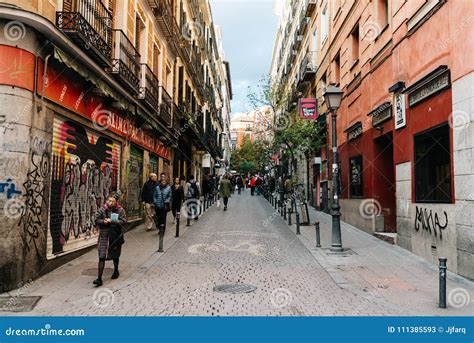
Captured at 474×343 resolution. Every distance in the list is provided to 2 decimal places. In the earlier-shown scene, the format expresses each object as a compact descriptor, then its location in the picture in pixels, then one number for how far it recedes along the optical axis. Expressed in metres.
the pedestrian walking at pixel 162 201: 12.42
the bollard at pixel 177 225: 12.47
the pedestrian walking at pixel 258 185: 40.00
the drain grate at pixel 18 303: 5.70
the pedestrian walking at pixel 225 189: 21.50
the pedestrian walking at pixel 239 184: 38.83
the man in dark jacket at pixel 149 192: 12.99
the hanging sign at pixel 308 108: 19.28
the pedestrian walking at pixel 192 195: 16.92
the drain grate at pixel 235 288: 6.62
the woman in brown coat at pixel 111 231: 7.23
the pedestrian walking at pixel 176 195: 15.28
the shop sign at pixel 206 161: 34.59
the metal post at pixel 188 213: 15.16
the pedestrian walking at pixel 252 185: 38.62
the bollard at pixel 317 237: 10.95
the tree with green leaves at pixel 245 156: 24.94
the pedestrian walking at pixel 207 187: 23.95
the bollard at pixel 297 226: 13.20
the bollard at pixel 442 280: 5.75
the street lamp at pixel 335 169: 10.39
